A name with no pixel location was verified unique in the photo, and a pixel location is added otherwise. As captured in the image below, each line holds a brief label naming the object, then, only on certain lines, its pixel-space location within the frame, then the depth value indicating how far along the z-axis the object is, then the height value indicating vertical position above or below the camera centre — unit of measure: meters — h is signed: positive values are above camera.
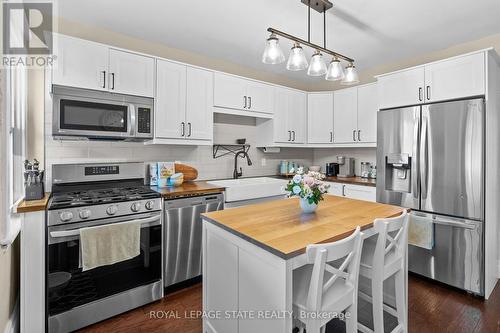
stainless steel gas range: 1.90 -0.69
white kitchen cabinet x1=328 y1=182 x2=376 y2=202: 3.26 -0.36
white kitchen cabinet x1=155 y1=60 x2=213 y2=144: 2.74 +0.70
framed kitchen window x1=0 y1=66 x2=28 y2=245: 1.46 +0.14
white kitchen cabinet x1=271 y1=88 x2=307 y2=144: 3.80 +0.73
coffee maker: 4.05 -0.03
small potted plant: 1.85 -0.18
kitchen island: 1.26 -0.50
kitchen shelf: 3.54 +0.22
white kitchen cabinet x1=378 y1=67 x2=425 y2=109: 2.79 +0.87
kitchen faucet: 3.69 +0.01
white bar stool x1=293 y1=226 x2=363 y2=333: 1.23 -0.68
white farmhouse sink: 2.92 -0.30
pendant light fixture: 1.80 +0.78
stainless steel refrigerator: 2.38 -0.16
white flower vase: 1.89 -0.31
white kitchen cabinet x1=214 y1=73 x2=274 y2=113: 3.19 +0.94
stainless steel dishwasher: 2.46 -0.73
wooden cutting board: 3.04 -0.09
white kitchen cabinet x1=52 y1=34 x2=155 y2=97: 2.21 +0.89
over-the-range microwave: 2.20 +0.45
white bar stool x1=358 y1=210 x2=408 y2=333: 1.58 -0.66
